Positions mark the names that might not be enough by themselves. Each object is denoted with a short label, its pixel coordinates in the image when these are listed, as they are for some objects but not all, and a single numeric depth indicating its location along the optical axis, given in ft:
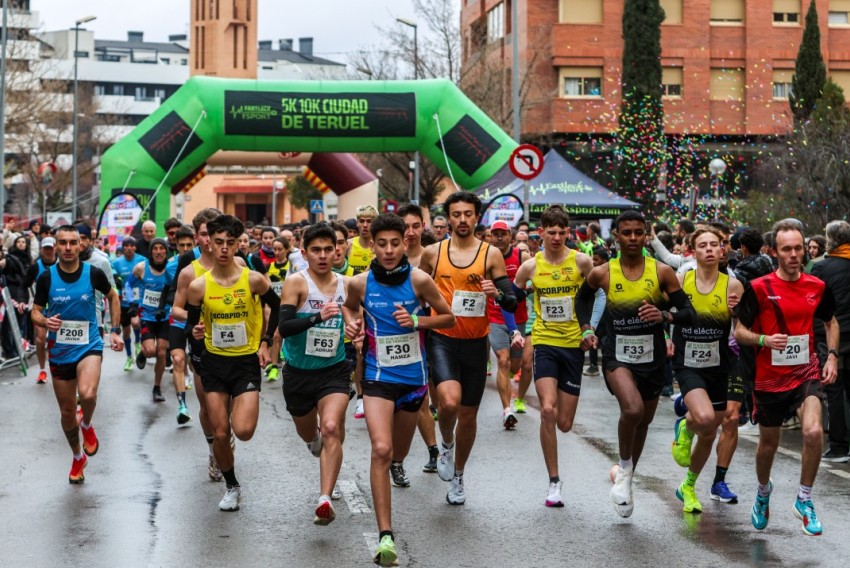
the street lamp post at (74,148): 163.78
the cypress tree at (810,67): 138.00
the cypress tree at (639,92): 145.18
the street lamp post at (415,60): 137.66
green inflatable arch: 90.84
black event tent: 91.66
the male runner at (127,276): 58.08
